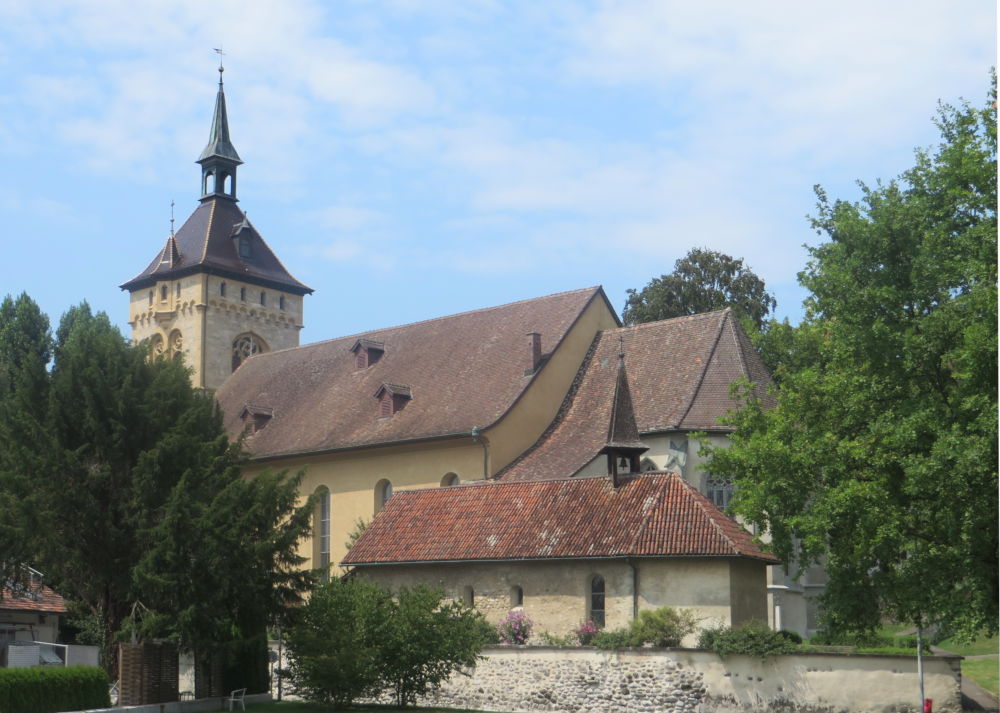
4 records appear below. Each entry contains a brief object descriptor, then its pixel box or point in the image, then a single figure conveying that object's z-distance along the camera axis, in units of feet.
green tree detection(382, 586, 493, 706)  90.02
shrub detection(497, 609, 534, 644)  97.25
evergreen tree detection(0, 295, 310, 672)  94.99
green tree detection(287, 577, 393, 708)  89.66
